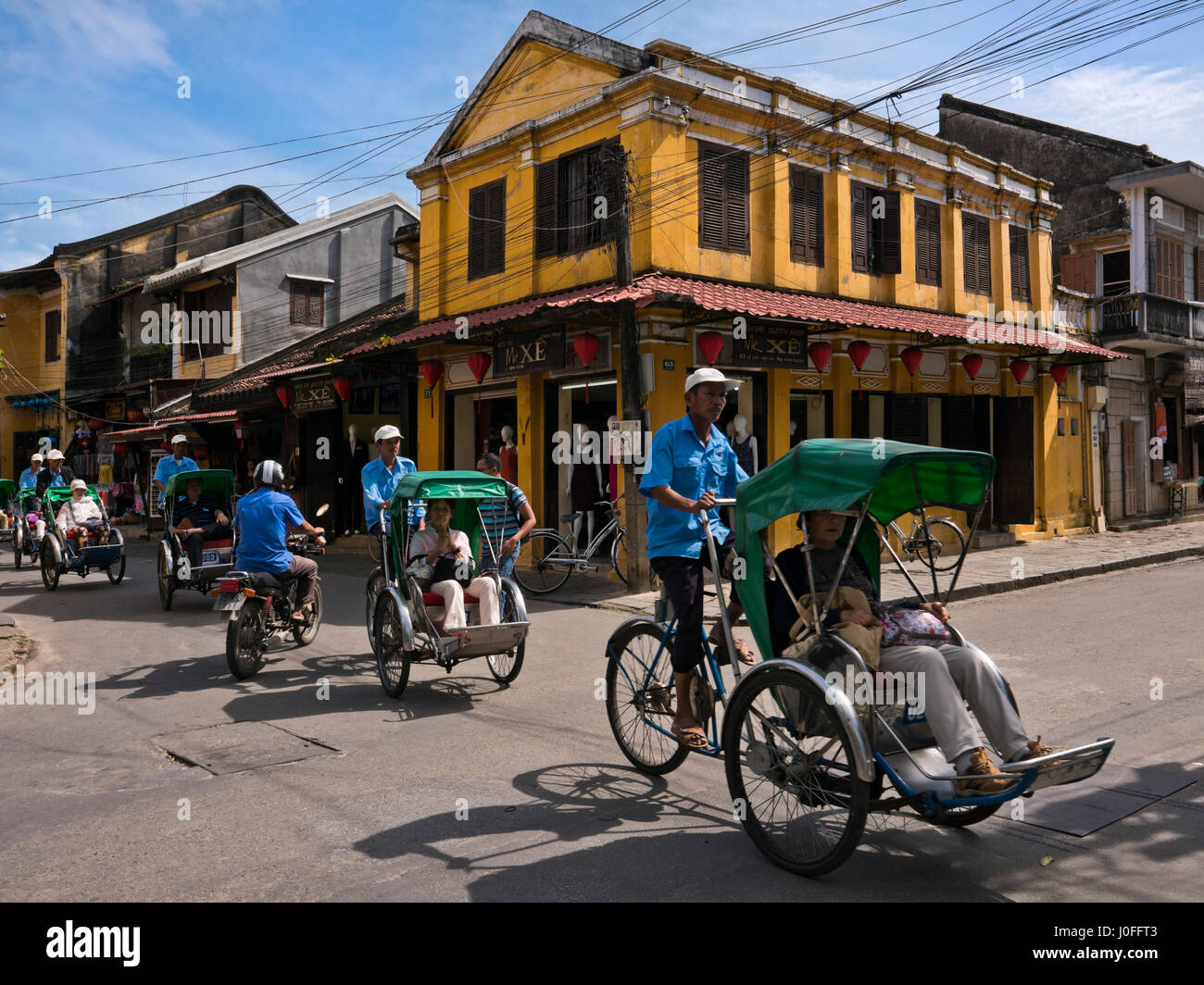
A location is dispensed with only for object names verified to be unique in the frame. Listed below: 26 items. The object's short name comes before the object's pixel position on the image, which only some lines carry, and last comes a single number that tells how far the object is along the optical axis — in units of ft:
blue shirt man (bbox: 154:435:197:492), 43.62
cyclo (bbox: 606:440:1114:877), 11.54
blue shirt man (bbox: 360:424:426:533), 30.30
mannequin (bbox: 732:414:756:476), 45.70
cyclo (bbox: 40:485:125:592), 45.65
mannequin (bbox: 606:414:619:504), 46.19
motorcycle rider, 26.73
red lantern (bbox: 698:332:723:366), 43.88
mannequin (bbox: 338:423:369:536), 66.59
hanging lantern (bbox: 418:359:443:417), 55.83
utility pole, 41.45
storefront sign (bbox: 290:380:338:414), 63.62
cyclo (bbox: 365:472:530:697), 22.52
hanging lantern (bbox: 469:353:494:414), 51.19
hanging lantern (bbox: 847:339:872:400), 49.19
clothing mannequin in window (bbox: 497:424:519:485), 53.36
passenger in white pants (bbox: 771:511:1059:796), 11.60
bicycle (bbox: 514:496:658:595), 44.34
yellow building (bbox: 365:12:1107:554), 44.96
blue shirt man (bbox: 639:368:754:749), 15.48
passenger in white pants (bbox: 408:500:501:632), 22.94
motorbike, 25.31
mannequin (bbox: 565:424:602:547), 49.60
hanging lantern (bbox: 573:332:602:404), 43.57
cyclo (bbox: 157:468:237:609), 38.60
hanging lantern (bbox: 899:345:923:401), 52.49
